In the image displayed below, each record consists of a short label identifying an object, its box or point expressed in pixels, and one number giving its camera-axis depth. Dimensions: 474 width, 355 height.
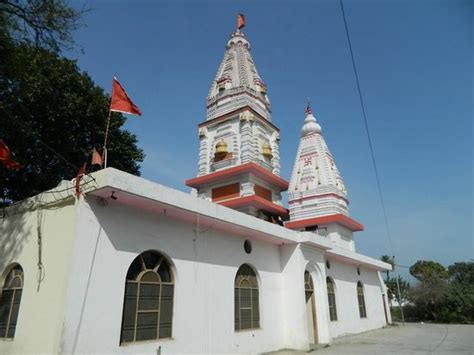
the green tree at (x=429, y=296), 29.72
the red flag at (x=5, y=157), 8.89
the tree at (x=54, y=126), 14.82
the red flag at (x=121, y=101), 9.33
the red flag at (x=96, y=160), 8.87
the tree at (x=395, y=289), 37.97
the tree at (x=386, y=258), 48.03
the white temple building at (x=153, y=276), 7.49
